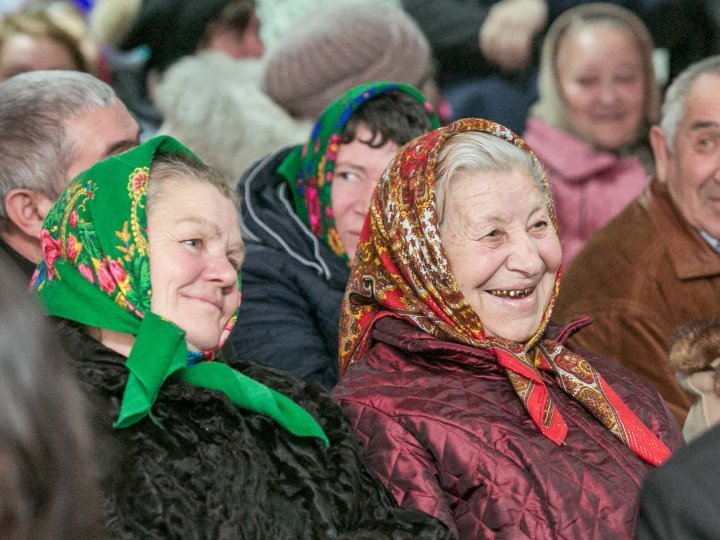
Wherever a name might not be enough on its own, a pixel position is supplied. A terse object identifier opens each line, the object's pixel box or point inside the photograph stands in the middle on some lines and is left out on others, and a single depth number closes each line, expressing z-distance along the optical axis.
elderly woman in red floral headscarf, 5.79
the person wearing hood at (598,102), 11.21
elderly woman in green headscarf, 5.08
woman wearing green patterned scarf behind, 7.82
